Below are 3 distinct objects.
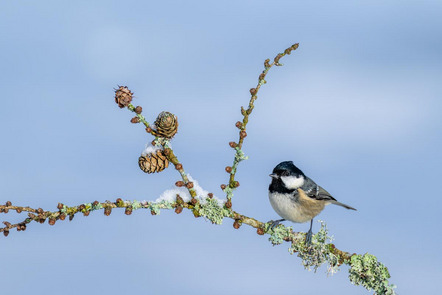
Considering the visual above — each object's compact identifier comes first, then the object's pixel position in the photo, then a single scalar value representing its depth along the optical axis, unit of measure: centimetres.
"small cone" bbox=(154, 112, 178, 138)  909
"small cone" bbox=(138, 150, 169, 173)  924
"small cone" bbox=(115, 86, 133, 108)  867
